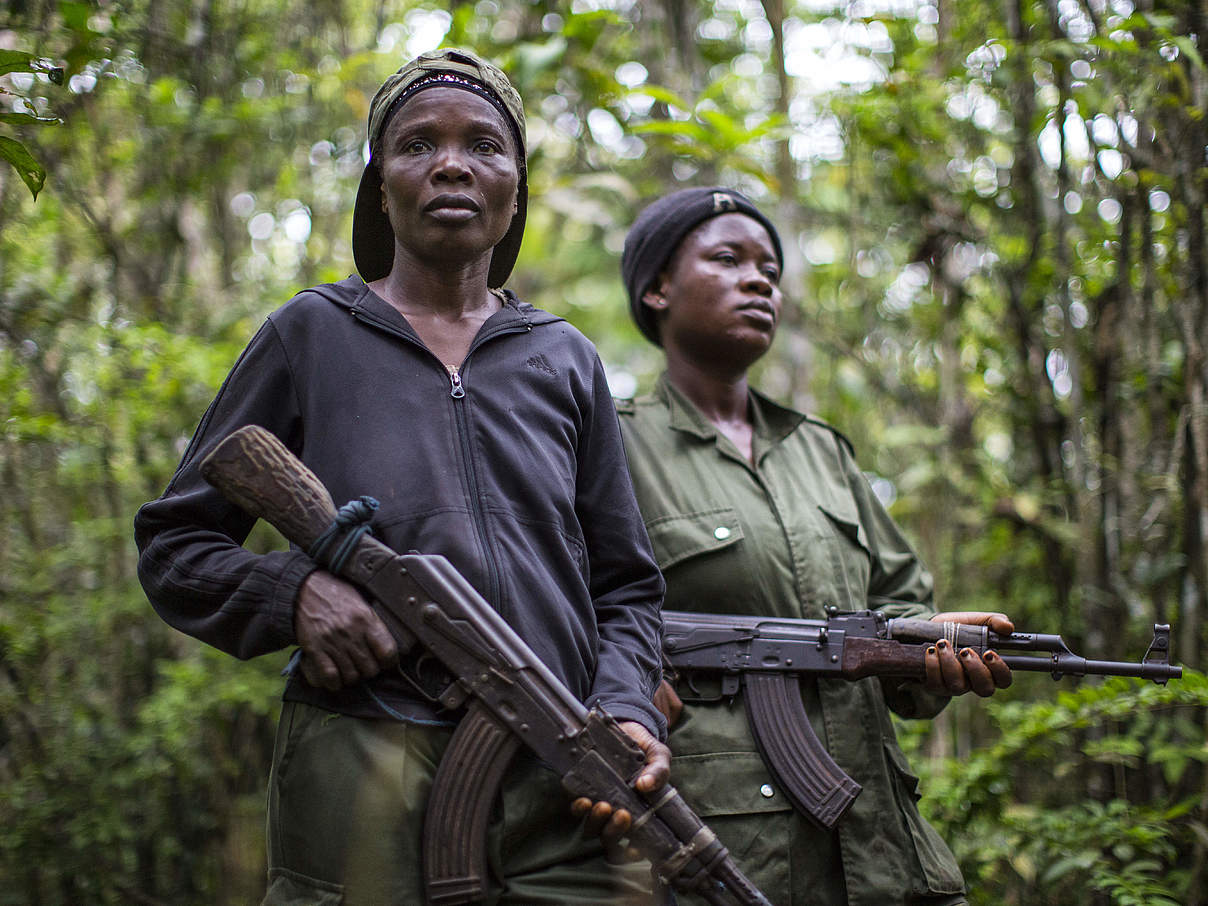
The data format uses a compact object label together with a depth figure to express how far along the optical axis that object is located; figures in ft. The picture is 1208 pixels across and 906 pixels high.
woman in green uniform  8.91
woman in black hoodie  6.19
